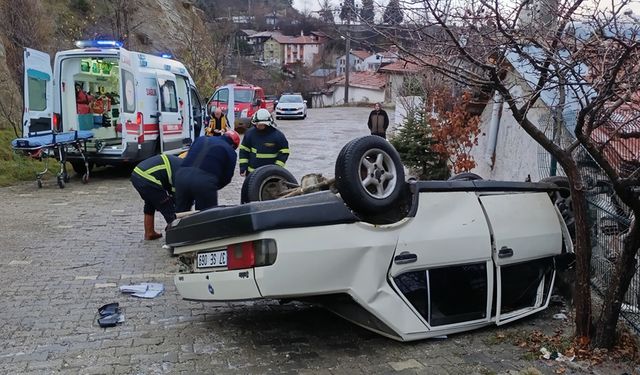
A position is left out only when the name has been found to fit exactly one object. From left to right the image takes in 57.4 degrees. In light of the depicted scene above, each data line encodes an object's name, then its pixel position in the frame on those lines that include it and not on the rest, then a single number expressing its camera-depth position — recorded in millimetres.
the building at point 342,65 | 75031
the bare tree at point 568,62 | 3398
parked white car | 31828
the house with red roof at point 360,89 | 50406
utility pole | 42962
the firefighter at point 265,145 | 7668
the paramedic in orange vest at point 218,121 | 14397
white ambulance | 11891
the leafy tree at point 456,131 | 10016
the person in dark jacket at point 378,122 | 16453
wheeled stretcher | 10734
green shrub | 11273
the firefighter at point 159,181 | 7027
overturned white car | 3705
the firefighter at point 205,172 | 6059
